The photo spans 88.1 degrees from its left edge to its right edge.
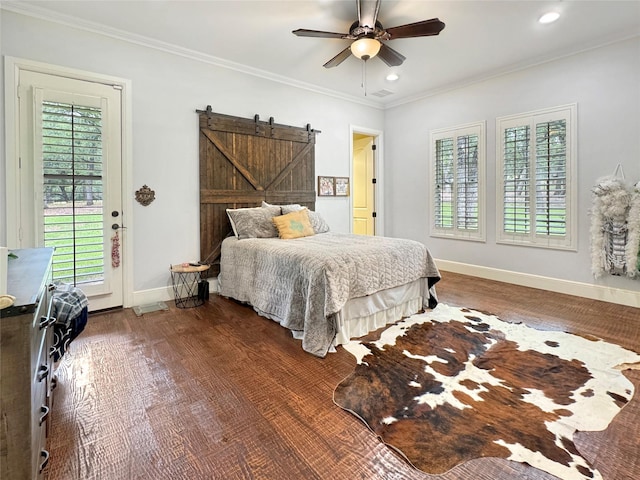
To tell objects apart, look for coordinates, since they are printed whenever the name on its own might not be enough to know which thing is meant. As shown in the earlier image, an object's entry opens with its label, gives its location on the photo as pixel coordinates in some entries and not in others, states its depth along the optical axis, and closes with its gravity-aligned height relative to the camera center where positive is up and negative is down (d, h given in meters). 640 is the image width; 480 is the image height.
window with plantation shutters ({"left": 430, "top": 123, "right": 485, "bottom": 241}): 5.12 +0.83
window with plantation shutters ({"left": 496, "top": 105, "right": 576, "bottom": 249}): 4.20 +0.74
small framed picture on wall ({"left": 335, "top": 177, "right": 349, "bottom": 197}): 5.73 +0.82
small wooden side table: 3.80 -0.65
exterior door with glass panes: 3.11 +0.54
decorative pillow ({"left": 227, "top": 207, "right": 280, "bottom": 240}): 4.04 +0.13
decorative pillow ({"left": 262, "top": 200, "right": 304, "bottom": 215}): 4.44 +0.35
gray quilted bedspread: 2.64 -0.38
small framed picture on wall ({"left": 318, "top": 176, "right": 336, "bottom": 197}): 5.51 +0.78
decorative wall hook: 3.74 +0.43
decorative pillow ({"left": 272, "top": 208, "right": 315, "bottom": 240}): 3.99 +0.10
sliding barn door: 4.27 +0.93
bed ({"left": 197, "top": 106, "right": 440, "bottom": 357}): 2.72 -0.18
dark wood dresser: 0.95 -0.46
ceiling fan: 2.94 +1.86
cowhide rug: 1.61 -1.00
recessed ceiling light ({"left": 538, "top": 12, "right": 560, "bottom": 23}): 3.30 +2.19
